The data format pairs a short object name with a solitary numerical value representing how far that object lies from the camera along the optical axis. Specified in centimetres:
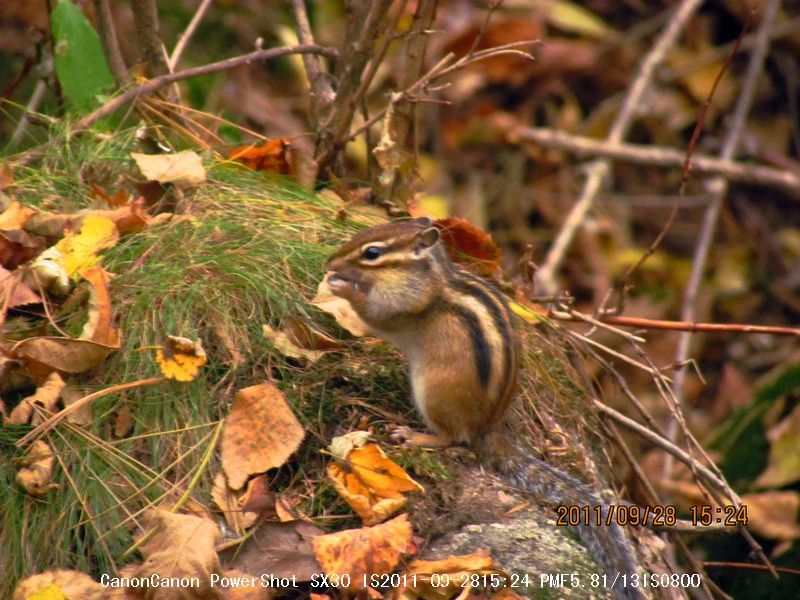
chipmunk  625
